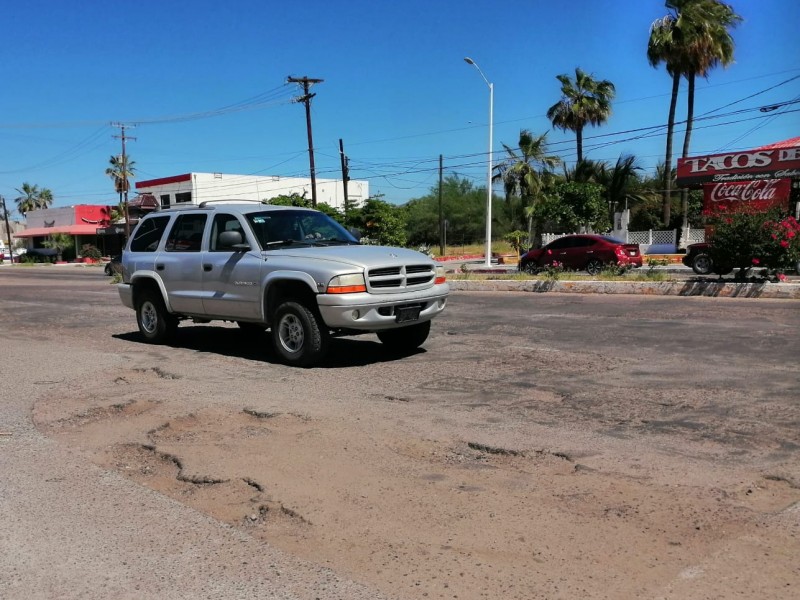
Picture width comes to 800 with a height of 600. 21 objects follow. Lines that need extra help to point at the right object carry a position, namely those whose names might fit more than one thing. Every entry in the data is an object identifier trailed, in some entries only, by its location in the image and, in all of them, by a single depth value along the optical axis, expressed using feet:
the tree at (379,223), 106.22
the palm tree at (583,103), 146.82
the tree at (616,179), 147.13
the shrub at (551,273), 58.54
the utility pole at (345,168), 155.43
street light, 104.33
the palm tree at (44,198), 318.45
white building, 219.61
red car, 76.59
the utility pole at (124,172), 197.45
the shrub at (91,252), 214.48
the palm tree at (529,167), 144.36
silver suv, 24.68
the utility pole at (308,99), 138.31
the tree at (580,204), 129.08
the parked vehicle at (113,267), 113.44
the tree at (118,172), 224.41
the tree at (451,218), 240.94
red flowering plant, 46.03
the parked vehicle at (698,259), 67.15
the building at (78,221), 230.89
